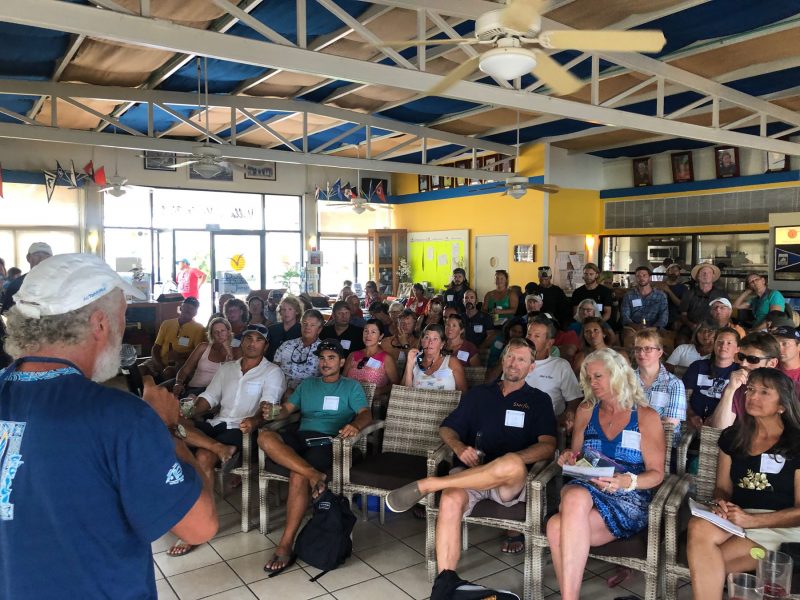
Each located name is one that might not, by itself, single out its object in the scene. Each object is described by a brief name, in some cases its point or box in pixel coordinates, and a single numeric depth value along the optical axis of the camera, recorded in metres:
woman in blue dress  2.64
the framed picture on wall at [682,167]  10.70
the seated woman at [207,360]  4.74
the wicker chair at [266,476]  3.53
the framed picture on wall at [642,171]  11.34
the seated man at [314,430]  3.45
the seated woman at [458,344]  4.76
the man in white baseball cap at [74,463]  1.18
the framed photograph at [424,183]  13.58
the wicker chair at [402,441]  3.41
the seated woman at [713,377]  3.67
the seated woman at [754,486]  2.40
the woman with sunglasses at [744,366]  3.21
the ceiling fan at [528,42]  2.85
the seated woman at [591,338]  4.49
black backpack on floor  3.21
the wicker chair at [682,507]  2.55
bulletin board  12.62
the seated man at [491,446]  2.95
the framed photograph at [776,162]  9.45
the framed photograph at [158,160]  11.47
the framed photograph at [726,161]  10.09
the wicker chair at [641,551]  2.59
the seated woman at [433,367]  4.07
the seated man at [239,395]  3.84
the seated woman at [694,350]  4.26
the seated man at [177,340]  5.51
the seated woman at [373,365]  4.33
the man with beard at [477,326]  6.26
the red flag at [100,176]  10.21
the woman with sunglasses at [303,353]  4.54
